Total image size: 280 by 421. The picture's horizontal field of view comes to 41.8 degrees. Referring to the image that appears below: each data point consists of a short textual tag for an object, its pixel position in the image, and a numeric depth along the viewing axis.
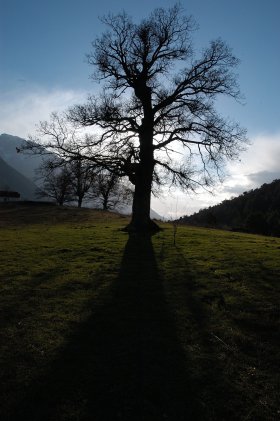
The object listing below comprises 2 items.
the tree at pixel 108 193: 26.20
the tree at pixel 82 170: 24.76
